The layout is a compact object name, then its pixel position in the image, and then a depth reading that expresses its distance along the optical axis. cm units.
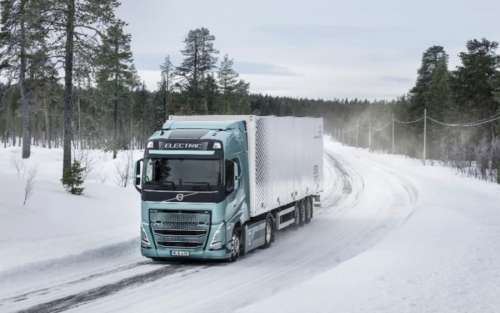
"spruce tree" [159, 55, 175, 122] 10119
